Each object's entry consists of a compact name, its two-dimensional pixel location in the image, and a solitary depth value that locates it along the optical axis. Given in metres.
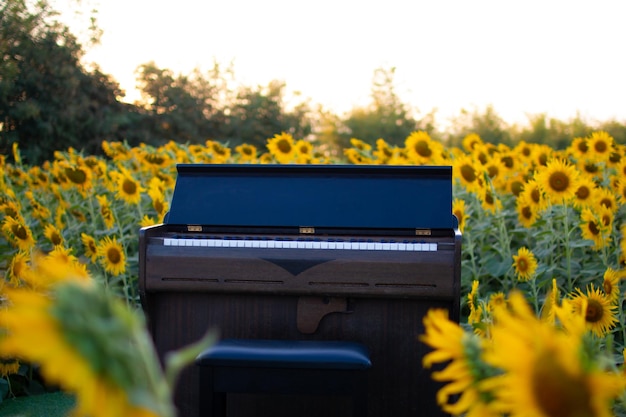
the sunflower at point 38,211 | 4.85
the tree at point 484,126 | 14.08
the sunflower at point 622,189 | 3.99
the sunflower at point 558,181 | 3.79
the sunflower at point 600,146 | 4.90
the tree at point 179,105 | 19.83
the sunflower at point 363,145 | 6.44
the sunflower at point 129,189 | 4.68
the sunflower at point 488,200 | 4.31
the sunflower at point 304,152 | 5.59
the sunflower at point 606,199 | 3.90
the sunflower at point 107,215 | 4.88
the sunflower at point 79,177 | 4.92
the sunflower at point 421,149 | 4.88
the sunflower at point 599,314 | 2.77
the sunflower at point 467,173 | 4.43
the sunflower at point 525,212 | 4.05
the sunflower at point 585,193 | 3.98
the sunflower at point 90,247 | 4.41
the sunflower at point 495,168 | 4.75
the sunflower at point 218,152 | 6.20
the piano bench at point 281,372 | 2.46
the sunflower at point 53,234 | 4.35
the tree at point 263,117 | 19.58
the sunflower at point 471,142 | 5.54
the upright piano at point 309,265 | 3.00
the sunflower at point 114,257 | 4.02
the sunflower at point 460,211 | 4.23
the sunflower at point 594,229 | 3.79
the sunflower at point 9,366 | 3.70
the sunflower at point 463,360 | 0.73
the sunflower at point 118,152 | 6.52
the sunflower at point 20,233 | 4.00
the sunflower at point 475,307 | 2.49
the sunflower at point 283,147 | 5.25
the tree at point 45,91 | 18.19
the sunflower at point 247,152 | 6.53
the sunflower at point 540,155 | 4.88
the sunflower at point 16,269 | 3.57
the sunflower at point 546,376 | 0.63
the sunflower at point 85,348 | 0.55
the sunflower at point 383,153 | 6.04
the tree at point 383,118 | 17.61
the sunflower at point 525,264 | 3.66
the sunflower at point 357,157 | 6.31
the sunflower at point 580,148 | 5.18
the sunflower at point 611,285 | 2.88
